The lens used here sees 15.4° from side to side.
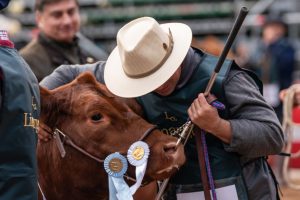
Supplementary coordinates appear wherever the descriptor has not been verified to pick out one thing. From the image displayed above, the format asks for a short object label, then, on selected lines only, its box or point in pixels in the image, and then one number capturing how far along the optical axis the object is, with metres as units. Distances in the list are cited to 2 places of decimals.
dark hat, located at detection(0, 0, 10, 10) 3.82
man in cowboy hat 4.65
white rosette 4.62
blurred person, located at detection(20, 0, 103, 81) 7.79
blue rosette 4.65
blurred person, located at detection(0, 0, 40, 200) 3.72
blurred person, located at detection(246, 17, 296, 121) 12.79
